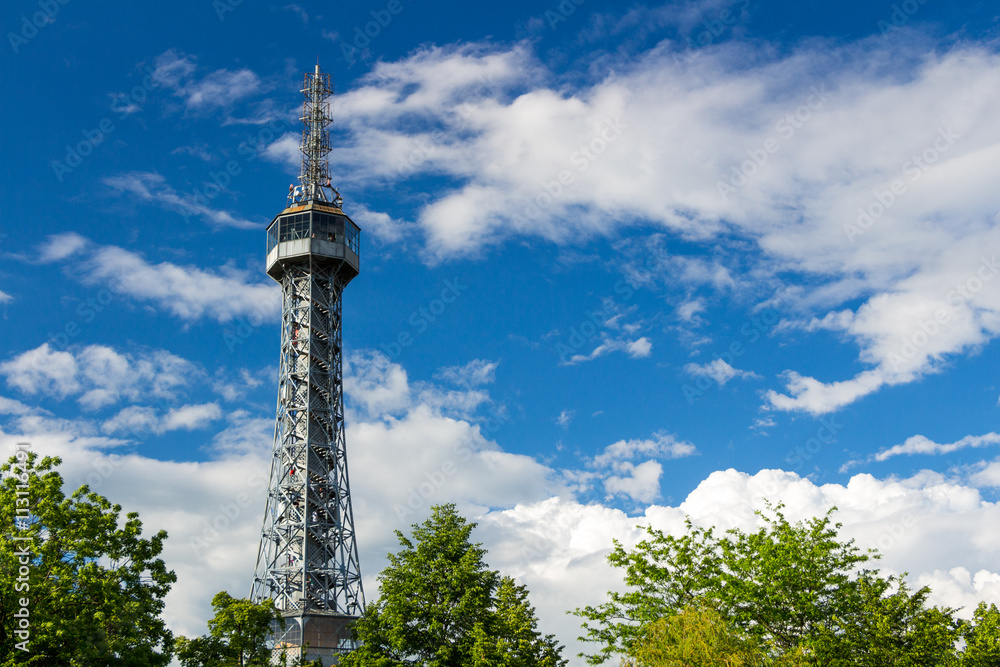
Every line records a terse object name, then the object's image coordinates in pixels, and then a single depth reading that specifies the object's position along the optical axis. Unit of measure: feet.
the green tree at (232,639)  135.44
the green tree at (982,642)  155.63
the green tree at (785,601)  128.06
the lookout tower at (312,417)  243.60
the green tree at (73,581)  100.83
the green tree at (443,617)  136.26
